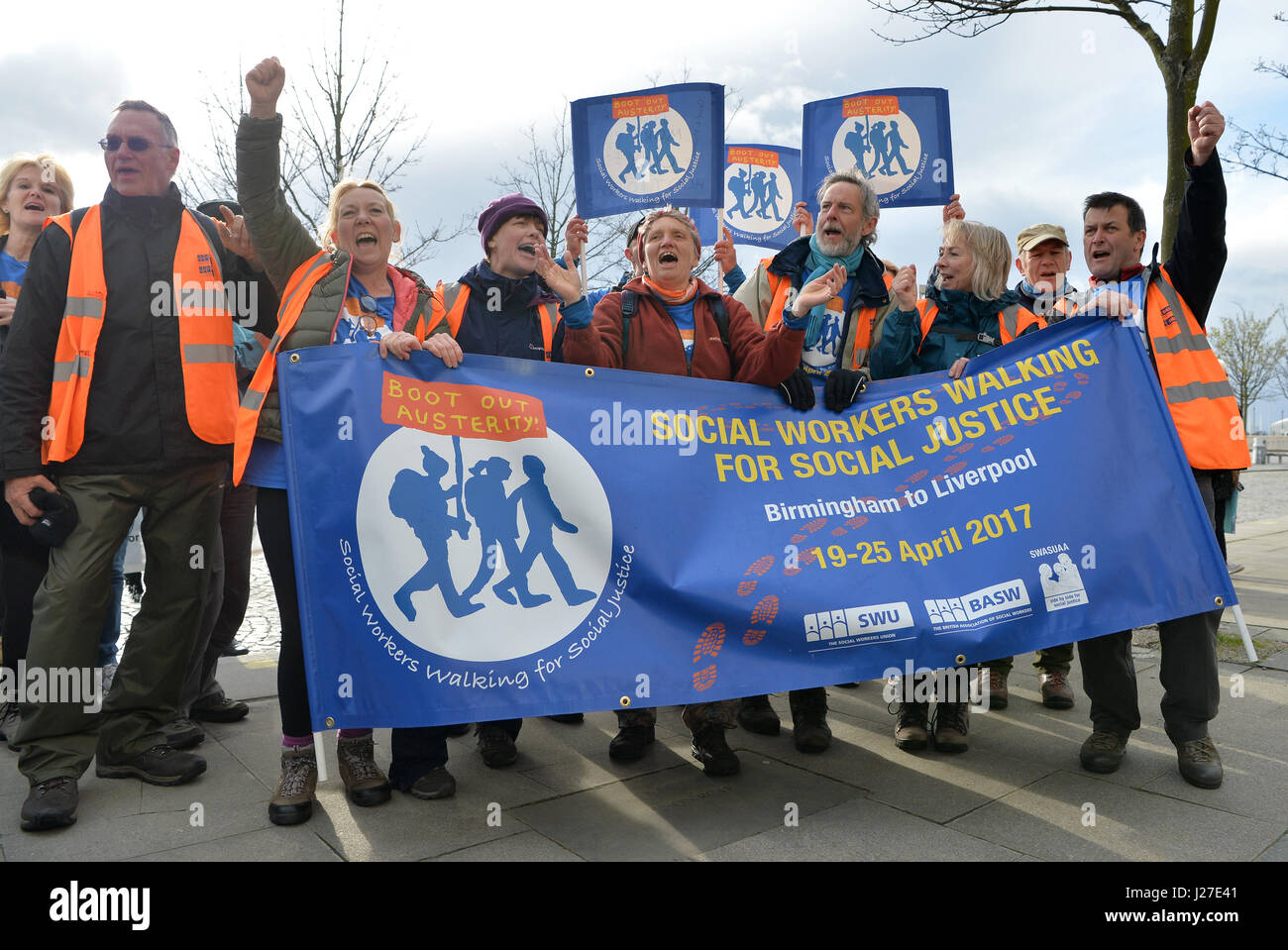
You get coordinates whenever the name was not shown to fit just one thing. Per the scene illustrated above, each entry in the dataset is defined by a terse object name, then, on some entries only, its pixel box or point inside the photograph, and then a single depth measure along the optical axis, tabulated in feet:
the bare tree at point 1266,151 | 31.55
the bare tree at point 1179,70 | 22.94
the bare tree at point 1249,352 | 130.62
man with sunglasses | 10.87
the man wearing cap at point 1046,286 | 14.80
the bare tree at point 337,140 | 46.52
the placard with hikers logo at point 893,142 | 18.56
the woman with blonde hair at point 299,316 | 10.52
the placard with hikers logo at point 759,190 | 27.50
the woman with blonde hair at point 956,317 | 13.23
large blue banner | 10.05
